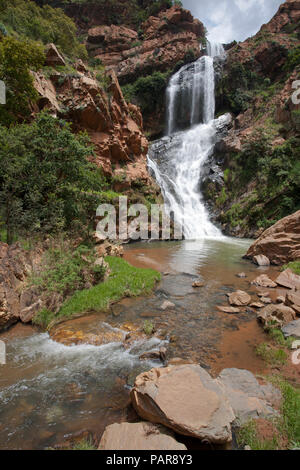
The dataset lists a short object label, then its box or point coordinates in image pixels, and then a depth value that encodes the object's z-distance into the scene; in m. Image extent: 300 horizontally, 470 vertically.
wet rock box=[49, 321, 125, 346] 4.74
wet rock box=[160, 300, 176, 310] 6.23
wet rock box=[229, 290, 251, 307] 6.32
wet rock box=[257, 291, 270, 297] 6.82
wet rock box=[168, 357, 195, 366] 3.94
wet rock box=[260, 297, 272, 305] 6.36
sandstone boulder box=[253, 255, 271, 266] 10.56
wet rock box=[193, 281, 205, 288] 7.92
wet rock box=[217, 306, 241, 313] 5.92
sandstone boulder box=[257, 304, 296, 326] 4.96
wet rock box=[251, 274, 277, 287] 7.68
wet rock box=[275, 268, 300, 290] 7.36
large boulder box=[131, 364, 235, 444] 2.34
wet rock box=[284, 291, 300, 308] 5.46
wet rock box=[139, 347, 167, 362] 4.15
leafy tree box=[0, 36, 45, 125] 11.36
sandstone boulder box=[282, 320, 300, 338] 4.43
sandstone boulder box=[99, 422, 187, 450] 2.26
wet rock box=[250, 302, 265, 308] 6.11
